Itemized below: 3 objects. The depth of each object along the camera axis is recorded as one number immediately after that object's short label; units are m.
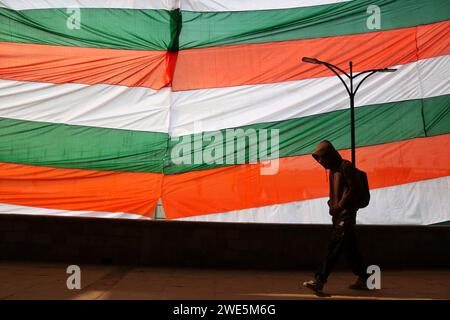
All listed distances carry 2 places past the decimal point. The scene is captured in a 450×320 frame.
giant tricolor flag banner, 10.57
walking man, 6.06
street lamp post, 10.59
